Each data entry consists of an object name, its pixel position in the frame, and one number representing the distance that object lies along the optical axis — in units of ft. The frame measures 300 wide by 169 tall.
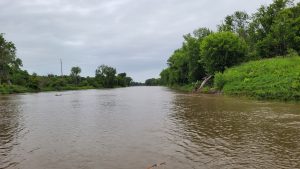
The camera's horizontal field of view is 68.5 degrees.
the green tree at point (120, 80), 440.21
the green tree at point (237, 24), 181.81
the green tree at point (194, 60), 174.05
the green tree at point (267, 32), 130.34
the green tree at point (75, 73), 375.10
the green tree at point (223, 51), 135.57
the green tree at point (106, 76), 398.42
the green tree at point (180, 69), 200.62
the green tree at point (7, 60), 214.46
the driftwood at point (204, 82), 143.75
